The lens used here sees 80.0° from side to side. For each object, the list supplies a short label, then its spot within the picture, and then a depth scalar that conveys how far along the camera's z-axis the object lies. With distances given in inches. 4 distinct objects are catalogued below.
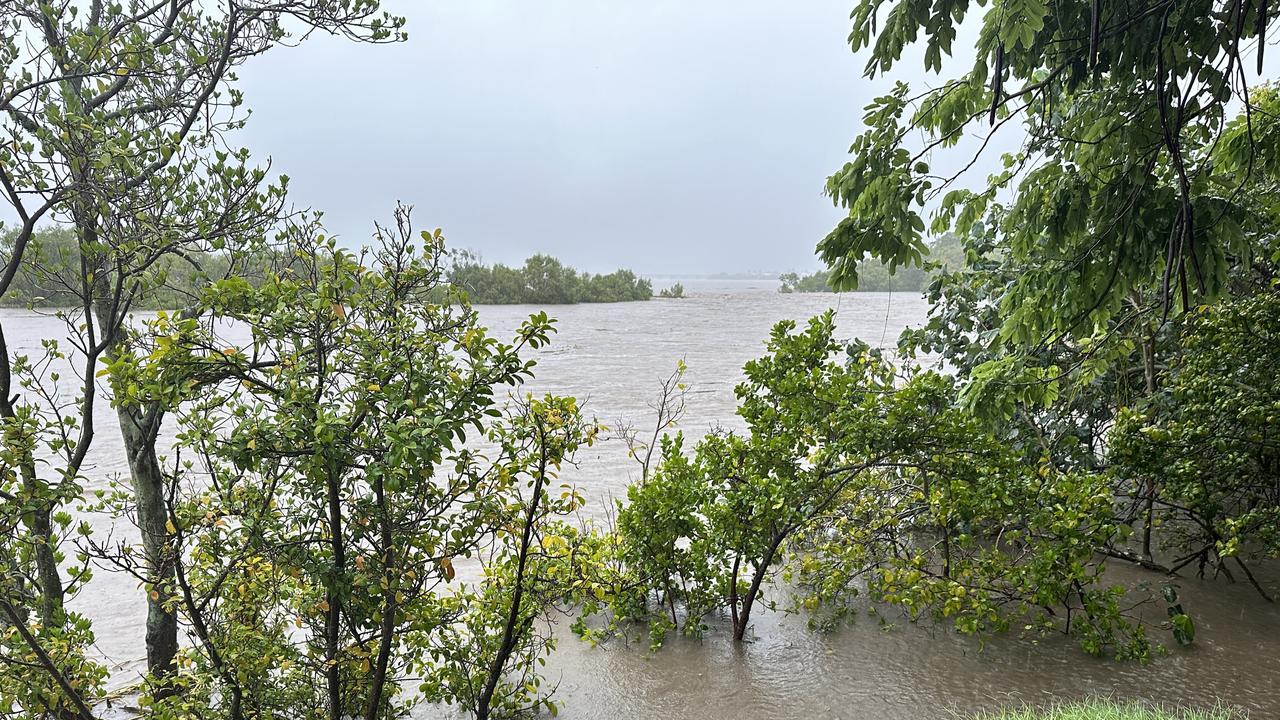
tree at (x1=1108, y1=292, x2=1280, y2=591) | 136.6
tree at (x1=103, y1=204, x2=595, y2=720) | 89.5
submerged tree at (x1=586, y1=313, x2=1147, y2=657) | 143.3
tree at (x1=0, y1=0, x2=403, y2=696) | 100.0
